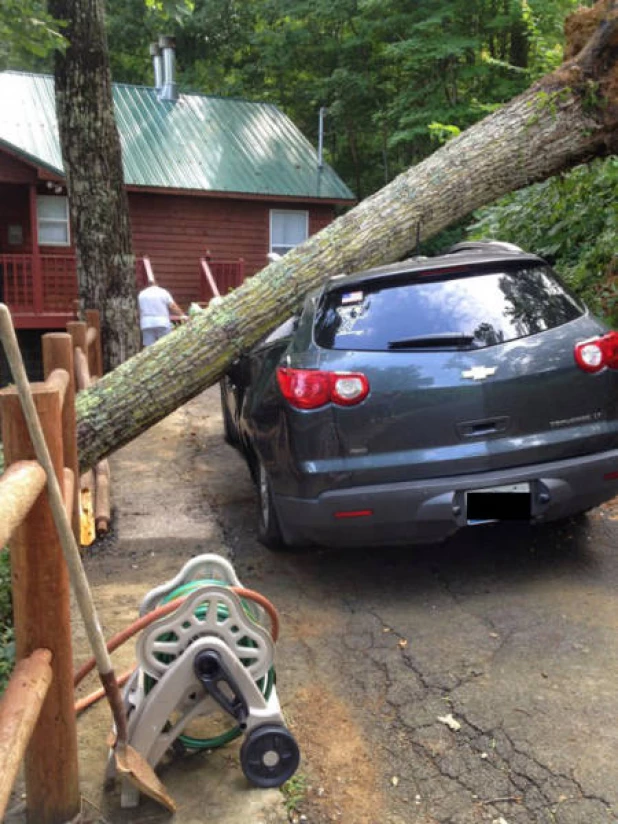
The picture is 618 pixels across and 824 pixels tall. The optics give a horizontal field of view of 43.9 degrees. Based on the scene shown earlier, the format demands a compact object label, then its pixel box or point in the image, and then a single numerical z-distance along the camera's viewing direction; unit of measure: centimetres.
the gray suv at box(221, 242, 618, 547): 396
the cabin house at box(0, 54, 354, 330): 1631
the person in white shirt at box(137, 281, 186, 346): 1177
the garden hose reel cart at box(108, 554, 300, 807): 254
